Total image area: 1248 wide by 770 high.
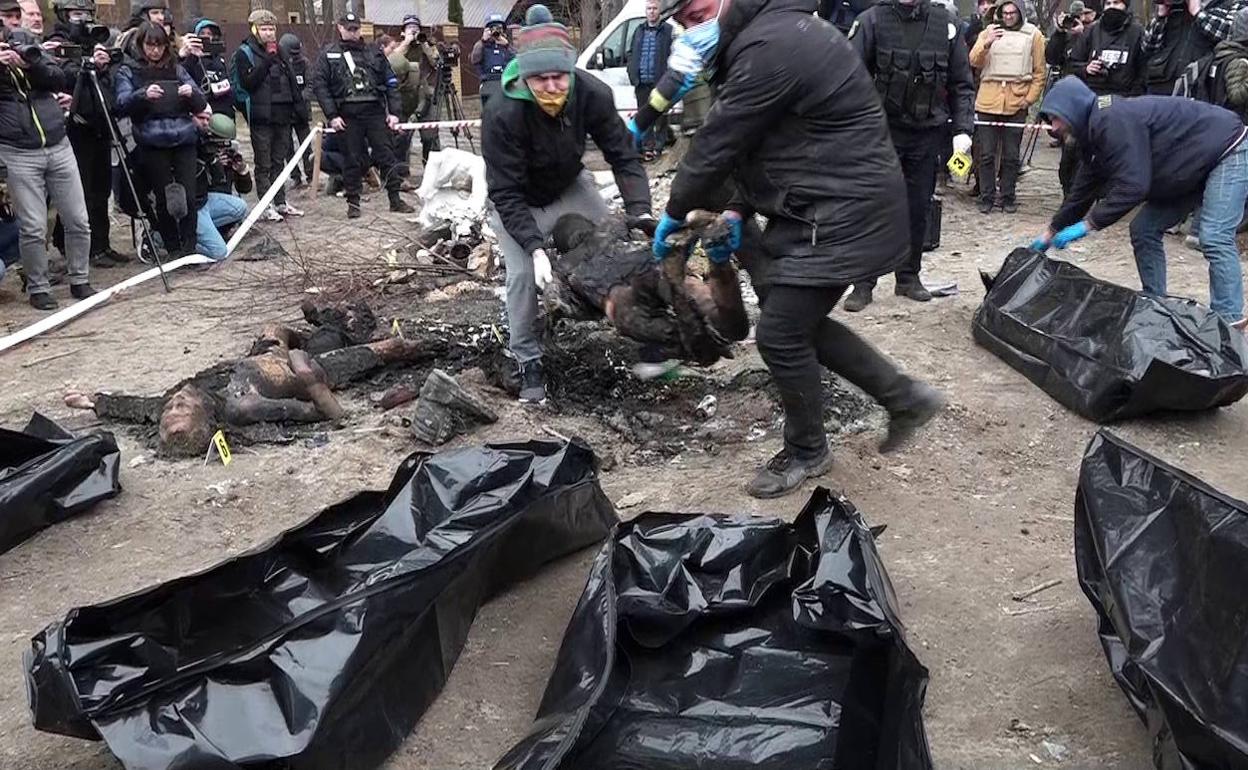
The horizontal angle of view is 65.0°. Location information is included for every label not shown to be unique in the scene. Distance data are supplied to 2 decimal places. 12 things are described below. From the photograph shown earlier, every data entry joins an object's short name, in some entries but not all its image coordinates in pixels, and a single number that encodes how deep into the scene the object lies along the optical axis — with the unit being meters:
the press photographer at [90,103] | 6.77
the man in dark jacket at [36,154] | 5.84
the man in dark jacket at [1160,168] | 4.40
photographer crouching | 7.64
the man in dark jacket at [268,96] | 9.18
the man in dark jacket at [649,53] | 10.40
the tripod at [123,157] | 6.68
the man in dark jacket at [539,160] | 3.96
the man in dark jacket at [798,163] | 3.05
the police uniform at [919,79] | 5.31
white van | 12.27
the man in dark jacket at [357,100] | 9.12
